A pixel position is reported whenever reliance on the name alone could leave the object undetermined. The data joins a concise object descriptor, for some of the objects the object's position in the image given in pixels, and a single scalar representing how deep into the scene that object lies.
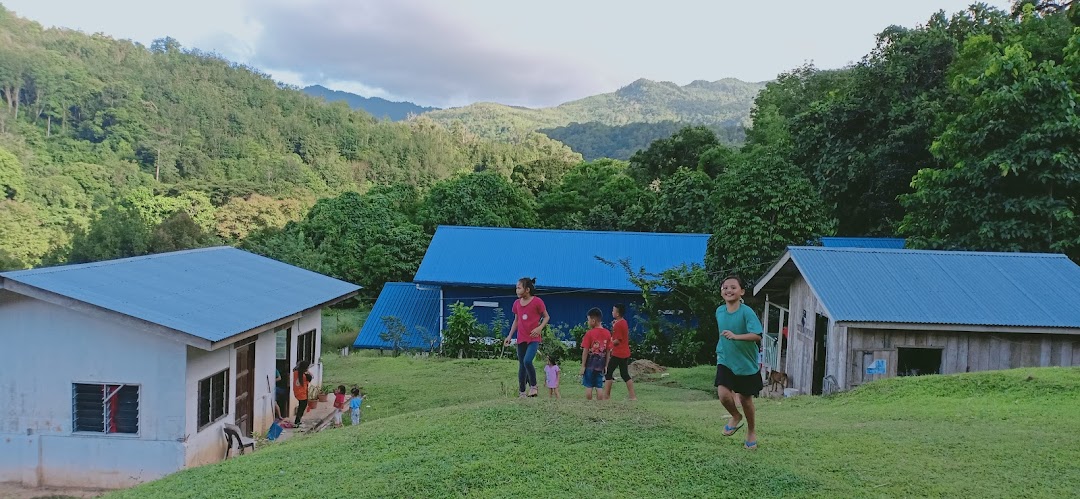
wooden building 15.76
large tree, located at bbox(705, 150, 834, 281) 26.78
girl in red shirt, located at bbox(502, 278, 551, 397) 11.58
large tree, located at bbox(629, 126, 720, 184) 57.41
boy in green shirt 7.68
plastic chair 14.06
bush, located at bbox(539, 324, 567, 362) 26.16
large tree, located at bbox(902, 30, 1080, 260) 24.19
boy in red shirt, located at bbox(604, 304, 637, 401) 12.14
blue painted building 30.75
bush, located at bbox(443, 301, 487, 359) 27.70
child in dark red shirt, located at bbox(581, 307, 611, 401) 12.08
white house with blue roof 12.51
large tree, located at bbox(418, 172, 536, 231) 50.44
